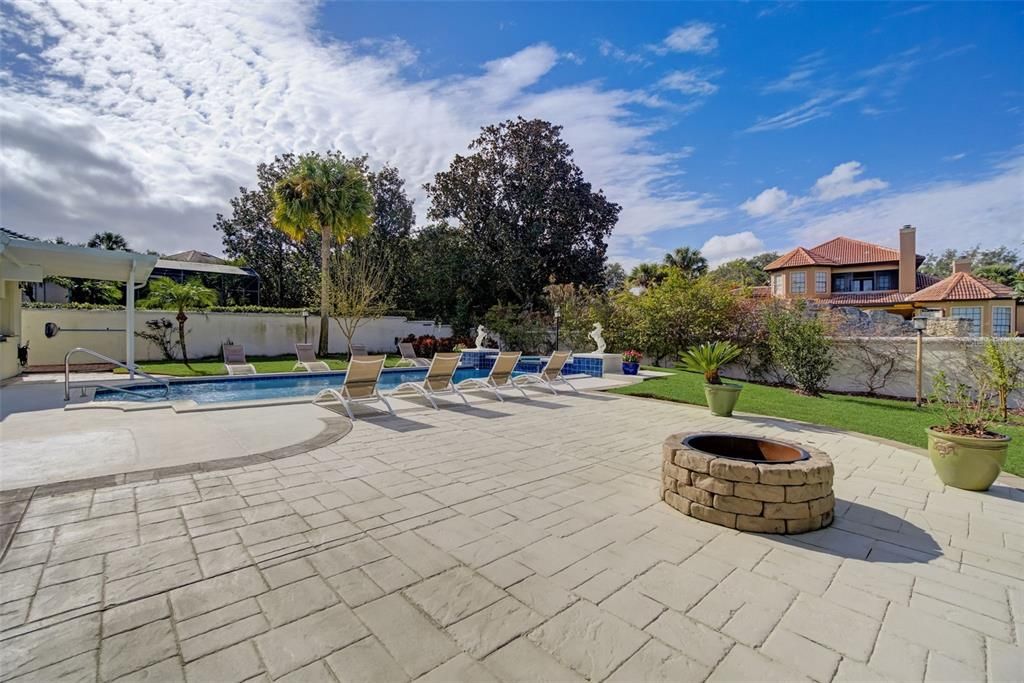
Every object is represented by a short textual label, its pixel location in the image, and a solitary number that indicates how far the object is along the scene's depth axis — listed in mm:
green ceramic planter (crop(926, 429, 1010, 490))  4312
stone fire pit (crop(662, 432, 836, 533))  3408
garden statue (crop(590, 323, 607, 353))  15758
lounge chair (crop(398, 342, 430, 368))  18166
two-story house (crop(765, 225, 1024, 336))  24531
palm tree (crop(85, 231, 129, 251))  31203
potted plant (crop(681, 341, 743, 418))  8195
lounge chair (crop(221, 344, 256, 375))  13873
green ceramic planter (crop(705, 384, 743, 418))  8164
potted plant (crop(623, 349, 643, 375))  14531
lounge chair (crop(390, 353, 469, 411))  9188
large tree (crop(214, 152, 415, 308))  27484
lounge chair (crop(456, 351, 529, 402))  10195
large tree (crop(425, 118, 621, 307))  24047
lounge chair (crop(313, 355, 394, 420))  7773
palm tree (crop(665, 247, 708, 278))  29641
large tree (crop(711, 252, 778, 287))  41600
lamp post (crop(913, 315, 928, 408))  11234
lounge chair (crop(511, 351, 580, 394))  11310
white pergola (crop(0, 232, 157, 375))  10102
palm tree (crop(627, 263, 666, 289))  25250
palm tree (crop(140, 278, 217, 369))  16922
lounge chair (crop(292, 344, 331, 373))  14328
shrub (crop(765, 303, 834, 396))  11594
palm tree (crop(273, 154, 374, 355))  19797
